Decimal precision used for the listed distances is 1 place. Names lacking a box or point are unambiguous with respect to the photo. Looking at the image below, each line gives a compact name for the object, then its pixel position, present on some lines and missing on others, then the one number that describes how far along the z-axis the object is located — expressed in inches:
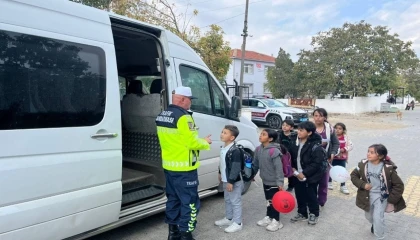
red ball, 141.4
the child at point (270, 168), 148.9
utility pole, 625.9
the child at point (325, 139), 181.1
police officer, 121.9
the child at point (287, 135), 169.8
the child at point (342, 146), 208.8
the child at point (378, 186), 135.0
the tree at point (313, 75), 946.1
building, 1553.9
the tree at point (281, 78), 1198.9
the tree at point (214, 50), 509.4
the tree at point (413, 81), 1838.1
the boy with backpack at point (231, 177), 143.5
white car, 596.1
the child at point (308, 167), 152.9
